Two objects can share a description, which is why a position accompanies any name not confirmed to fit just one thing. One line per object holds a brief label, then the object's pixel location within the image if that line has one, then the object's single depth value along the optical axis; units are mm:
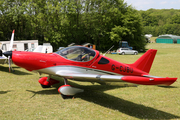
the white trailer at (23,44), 24625
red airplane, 6801
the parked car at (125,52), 32675
